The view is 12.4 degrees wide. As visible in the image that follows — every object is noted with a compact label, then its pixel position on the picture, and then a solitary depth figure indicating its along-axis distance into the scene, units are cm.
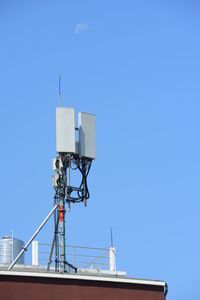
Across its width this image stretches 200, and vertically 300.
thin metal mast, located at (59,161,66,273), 3900
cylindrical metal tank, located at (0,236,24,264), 4275
